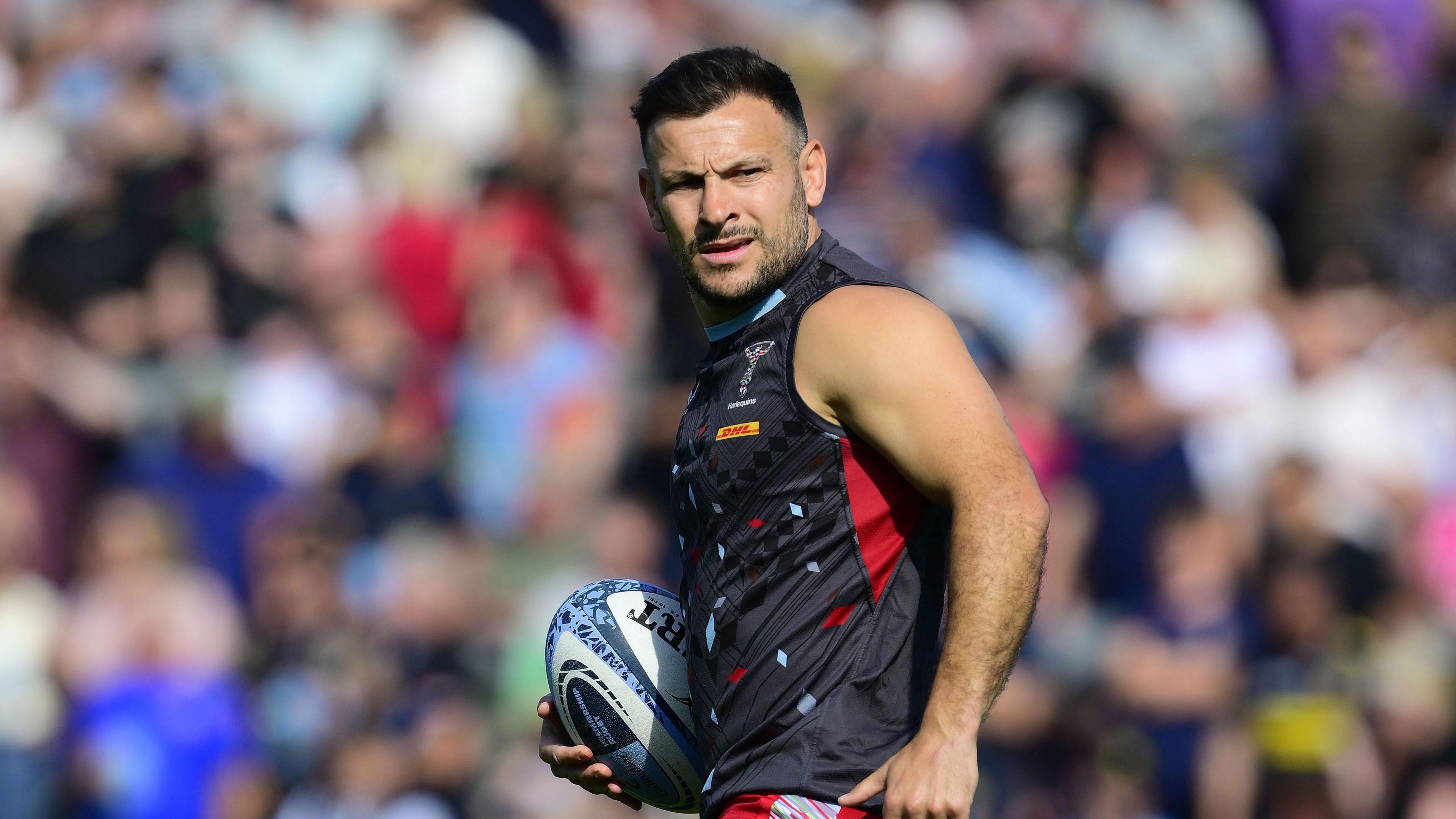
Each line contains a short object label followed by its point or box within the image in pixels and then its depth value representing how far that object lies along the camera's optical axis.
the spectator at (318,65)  23.03
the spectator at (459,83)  22.52
